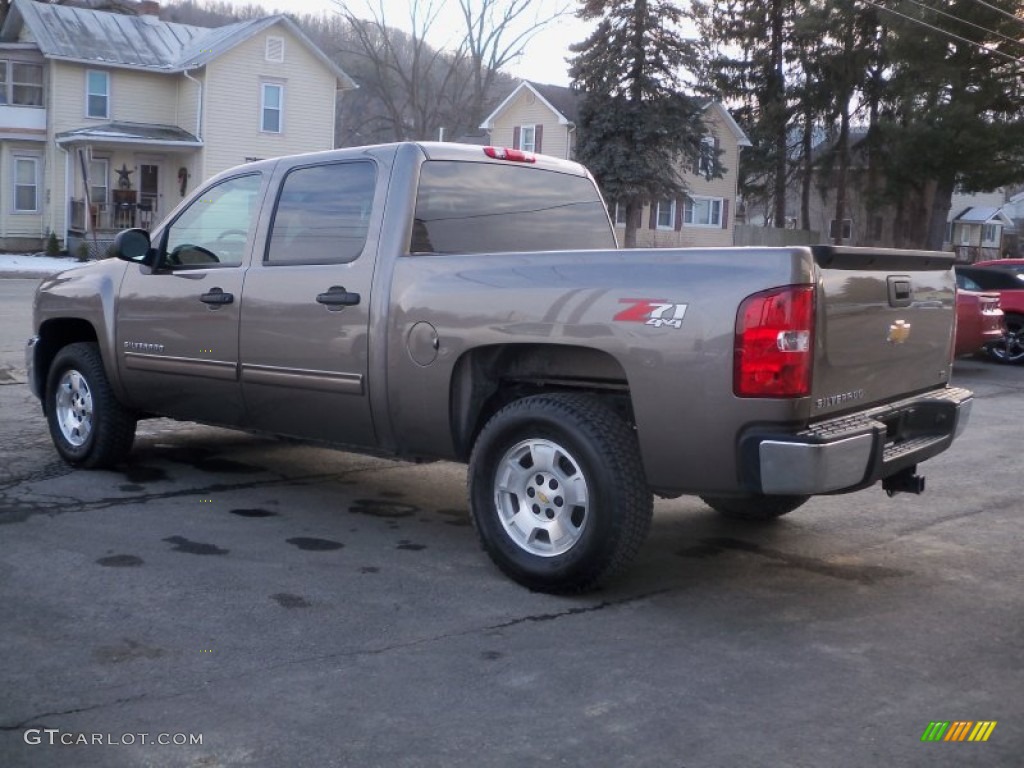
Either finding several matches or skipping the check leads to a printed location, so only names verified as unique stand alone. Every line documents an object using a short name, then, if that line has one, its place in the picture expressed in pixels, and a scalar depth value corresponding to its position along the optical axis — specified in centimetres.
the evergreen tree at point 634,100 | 3869
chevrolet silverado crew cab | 469
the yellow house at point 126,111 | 3675
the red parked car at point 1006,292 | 1694
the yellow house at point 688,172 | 4572
